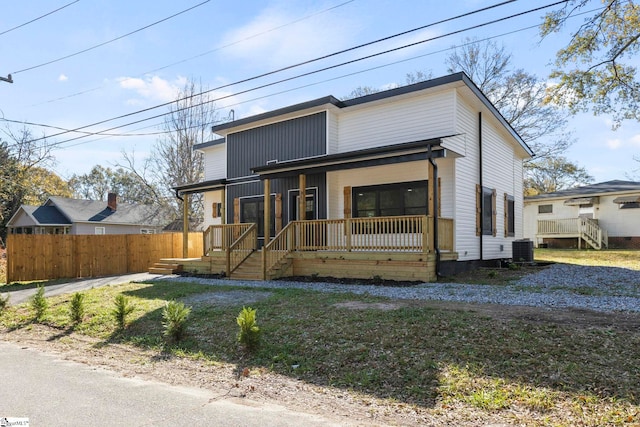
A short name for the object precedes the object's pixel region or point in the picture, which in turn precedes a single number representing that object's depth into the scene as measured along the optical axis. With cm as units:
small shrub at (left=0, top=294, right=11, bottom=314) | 935
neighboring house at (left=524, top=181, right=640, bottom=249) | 2291
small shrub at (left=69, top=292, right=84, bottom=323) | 812
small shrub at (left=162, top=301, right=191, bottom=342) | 650
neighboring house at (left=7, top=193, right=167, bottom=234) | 3127
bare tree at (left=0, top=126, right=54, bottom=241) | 2730
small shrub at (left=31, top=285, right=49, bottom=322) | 877
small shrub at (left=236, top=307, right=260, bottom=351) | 577
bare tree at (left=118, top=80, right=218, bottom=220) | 3023
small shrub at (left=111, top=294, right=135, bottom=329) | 754
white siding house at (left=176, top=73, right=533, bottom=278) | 1198
